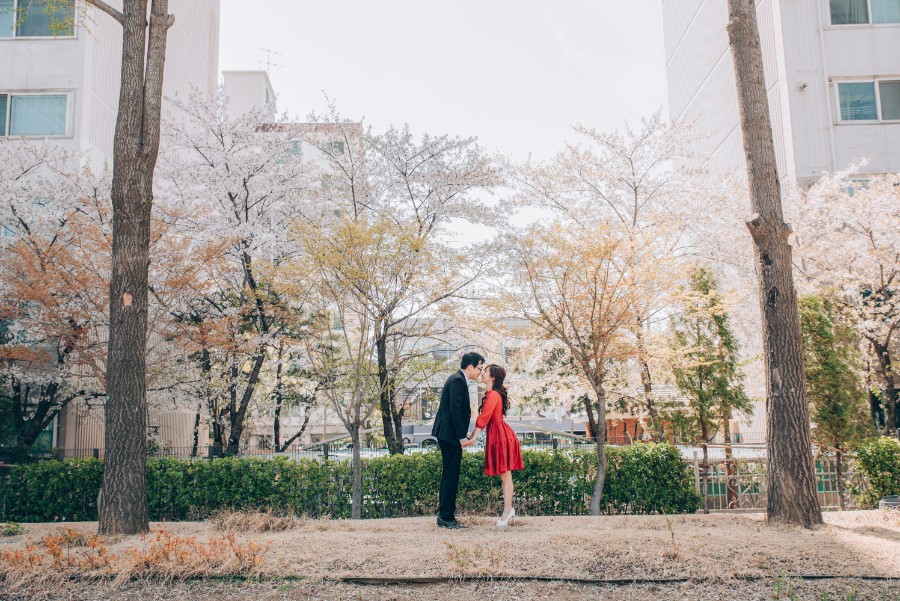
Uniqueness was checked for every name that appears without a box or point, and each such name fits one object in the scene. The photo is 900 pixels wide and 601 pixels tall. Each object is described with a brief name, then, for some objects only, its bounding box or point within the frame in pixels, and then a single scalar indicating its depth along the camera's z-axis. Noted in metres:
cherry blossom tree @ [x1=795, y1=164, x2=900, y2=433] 16.03
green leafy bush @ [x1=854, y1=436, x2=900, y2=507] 9.69
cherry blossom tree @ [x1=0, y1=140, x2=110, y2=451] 12.51
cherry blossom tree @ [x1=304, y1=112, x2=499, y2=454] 13.05
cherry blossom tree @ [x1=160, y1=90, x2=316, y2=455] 13.88
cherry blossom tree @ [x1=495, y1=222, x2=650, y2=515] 10.55
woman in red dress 7.29
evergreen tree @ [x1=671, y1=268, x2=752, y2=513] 12.25
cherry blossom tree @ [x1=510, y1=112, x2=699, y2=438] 18.27
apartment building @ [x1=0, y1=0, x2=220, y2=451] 18.19
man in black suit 7.15
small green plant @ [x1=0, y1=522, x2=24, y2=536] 7.63
